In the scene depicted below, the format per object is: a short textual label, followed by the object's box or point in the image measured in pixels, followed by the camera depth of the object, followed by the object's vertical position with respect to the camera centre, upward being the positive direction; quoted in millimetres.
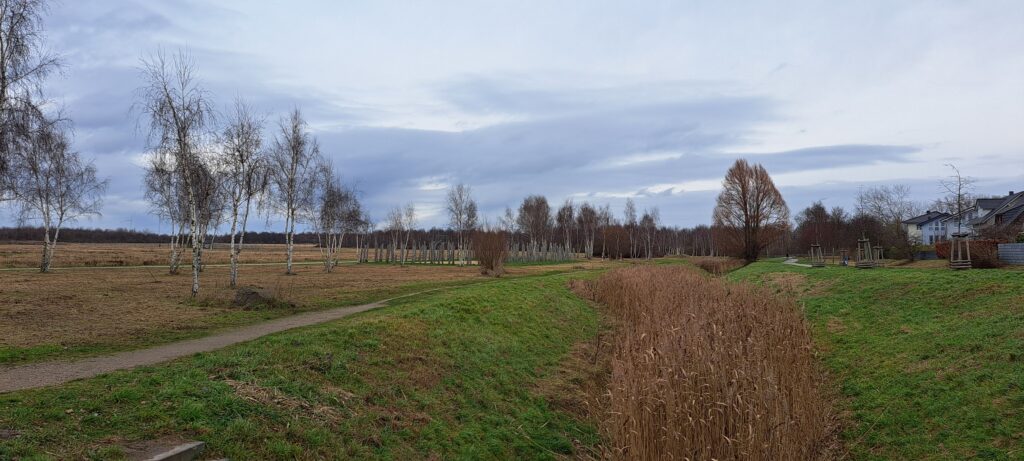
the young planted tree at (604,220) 98038 +5209
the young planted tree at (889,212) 50375 +4970
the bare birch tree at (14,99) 12758 +3443
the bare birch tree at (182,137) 19750 +3991
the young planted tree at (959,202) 33125 +3702
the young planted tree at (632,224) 89469 +4389
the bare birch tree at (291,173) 35812 +4940
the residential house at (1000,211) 40438 +3555
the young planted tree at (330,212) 44531 +3022
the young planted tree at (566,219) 95250 +5200
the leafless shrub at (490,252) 38406 -279
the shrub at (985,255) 20391 -199
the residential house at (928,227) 74500 +3183
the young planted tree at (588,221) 92438 +4821
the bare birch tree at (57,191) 28891 +3161
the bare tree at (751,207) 52375 +3999
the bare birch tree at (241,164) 24984 +3803
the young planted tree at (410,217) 70362 +3944
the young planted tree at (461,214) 68188 +4270
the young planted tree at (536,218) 83000 +4558
